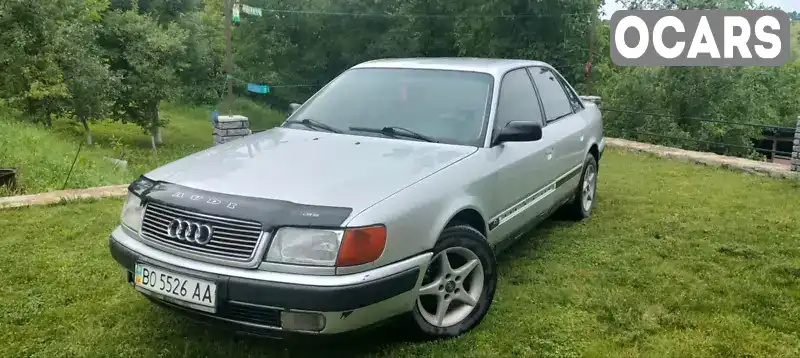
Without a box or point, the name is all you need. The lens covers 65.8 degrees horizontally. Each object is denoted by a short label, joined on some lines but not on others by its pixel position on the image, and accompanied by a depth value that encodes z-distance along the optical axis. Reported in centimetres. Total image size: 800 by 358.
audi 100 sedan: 255
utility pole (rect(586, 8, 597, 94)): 1834
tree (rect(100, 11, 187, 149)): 2716
